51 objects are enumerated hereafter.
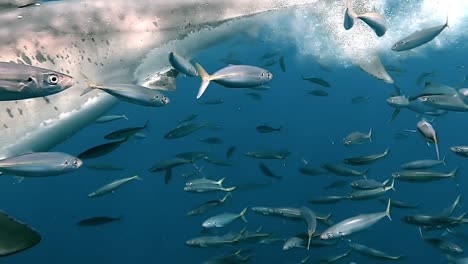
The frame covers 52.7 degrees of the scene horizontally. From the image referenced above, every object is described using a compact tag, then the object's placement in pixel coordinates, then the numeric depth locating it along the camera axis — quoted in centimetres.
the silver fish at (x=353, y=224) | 481
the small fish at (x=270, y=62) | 1030
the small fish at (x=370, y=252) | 671
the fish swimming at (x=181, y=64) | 390
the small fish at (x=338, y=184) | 866
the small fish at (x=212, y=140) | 973
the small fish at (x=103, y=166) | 727
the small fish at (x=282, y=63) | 802
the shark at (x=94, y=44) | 342
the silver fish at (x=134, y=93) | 344
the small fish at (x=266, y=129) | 812
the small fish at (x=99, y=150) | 448
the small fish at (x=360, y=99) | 1084
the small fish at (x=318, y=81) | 799
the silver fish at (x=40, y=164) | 305
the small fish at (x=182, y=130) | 673
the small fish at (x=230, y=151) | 823
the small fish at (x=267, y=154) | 759
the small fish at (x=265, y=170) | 718
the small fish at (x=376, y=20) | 512
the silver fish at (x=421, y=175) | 541
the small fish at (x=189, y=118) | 826
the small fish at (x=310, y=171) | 788
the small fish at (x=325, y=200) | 684
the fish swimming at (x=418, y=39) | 530
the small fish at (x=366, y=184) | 583
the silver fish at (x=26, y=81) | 248
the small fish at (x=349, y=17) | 526
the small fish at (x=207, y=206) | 632
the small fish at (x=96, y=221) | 649
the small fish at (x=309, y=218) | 490
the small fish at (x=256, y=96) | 1050
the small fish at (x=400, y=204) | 677
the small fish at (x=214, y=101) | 975
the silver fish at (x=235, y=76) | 370
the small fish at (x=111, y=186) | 533
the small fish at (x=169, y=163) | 632
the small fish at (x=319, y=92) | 949
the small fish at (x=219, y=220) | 639
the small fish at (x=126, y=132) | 495
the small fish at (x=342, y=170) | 662
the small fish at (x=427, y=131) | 479
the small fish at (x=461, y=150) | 535
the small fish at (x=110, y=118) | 618
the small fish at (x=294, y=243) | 587
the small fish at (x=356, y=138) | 708
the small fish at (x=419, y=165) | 609
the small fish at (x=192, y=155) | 667
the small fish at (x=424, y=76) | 842
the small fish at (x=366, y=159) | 598
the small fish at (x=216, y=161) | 813
